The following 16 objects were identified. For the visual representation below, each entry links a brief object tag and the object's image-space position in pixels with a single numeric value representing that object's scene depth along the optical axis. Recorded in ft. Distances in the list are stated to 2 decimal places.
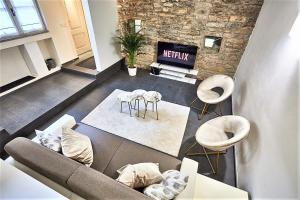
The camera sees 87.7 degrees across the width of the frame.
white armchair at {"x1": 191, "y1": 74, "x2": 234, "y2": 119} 9.00
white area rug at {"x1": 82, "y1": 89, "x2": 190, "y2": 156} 8.54
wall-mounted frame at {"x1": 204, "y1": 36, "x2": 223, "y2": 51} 12.03
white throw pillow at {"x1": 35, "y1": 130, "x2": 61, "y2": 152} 5.67
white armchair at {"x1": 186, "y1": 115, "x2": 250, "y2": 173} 6.03
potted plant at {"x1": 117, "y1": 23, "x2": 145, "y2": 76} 13.38
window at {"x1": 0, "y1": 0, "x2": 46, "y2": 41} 10.22
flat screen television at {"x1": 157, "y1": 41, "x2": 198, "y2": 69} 13.16
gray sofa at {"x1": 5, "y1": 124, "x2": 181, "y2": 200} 4.12
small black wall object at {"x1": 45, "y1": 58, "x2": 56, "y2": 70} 13.39
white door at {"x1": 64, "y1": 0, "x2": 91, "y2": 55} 14.92
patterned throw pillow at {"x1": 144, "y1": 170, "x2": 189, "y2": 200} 4.12
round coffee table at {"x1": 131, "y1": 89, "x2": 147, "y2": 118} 9.48
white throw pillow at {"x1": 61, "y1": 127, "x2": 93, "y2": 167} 5.47
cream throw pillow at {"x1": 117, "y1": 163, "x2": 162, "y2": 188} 4.78
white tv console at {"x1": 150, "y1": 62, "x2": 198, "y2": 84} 13.75
